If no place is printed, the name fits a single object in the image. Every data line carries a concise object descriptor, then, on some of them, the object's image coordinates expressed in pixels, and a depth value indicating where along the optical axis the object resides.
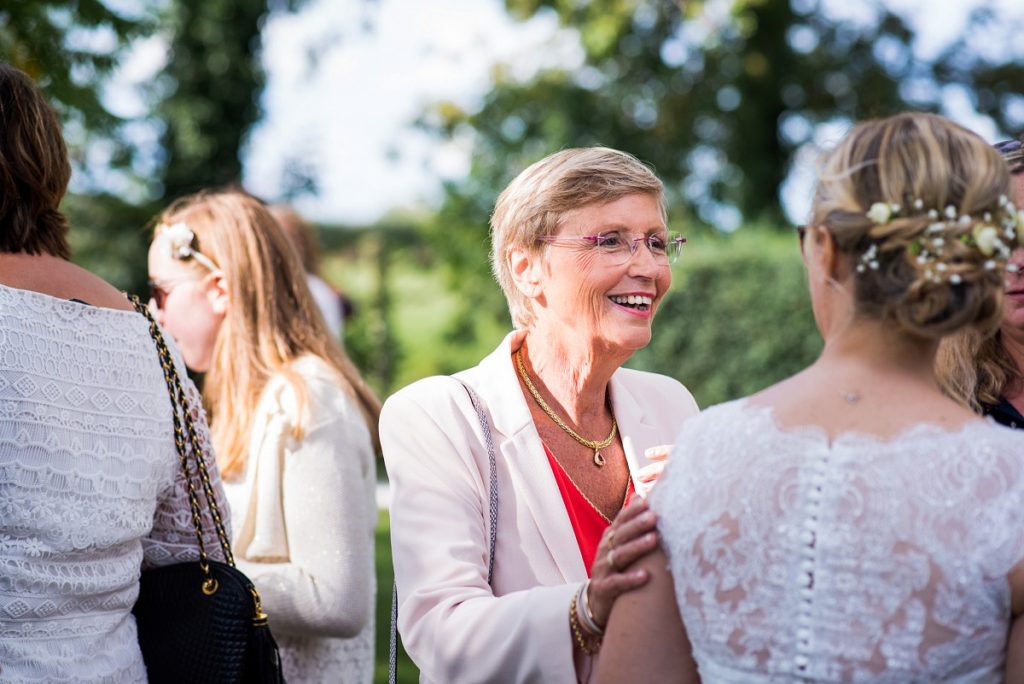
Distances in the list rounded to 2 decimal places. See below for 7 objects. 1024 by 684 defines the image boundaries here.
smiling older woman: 2.68
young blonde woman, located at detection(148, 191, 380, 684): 3.71
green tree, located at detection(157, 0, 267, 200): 13.53
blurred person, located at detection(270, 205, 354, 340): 6.62
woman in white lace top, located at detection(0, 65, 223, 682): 2.56
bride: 1.87
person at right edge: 3.00
